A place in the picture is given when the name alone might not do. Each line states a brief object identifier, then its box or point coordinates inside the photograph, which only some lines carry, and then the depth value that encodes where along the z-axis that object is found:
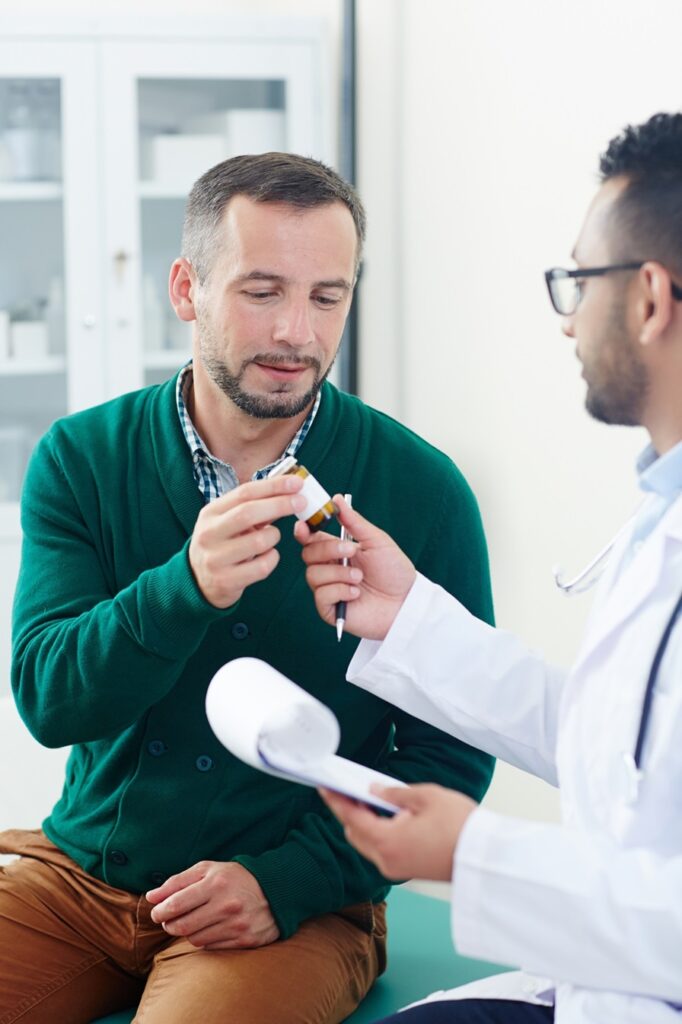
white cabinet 3.22
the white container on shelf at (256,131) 3.34
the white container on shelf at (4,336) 3.30
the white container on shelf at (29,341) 3.30
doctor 1.00
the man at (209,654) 1.44
